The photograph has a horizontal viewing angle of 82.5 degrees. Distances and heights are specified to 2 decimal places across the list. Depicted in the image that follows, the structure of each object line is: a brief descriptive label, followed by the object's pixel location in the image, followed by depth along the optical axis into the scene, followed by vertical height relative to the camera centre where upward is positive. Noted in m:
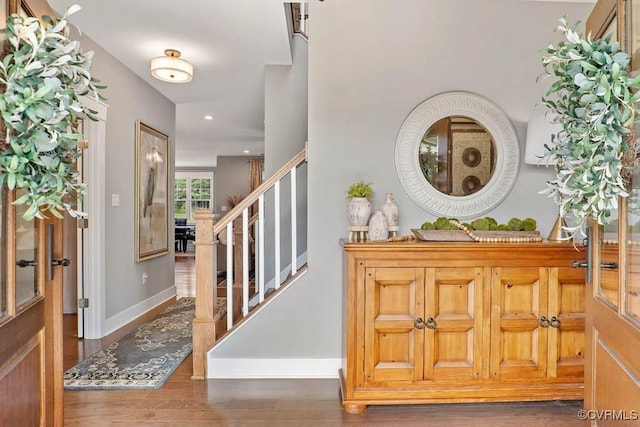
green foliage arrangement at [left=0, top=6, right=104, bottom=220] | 0.94 +0.28
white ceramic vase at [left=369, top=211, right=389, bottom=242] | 2.27 -0.12
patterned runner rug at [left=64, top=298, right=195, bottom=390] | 2.48 -1.18
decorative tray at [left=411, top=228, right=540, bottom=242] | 2.23 -0.15
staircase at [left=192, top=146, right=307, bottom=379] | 2.54 -0.44
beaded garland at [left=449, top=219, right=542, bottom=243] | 2.18 -0.17
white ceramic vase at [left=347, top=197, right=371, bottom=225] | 2.35 +0.00
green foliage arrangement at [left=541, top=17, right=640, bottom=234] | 1.02 +0.26
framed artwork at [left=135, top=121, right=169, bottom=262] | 4.02 +0.19
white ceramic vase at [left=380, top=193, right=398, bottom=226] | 2.38 -0.01
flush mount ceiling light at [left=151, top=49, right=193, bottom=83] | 3.19 +1.25
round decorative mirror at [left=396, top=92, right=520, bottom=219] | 2.56 +0.39
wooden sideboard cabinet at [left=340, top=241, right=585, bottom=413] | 2.12 -0.66
